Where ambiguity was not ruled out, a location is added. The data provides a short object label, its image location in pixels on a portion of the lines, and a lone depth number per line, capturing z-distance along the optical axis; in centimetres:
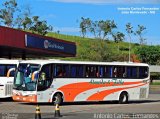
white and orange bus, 2512
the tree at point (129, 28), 12706
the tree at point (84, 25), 13088
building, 3462
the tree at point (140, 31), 13342
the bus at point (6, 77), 2764
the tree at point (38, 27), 11275
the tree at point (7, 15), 9394
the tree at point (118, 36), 13625
